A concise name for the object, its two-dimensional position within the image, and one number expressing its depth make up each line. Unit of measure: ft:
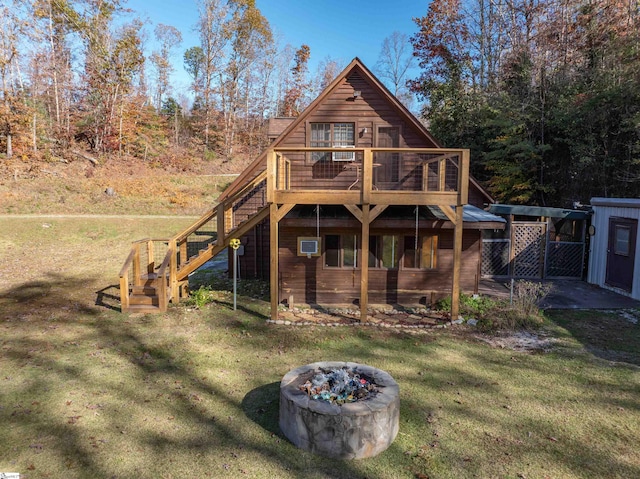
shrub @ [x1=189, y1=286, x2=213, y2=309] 34.19
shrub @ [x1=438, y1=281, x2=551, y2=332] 29.40
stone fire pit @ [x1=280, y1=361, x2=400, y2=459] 14.73
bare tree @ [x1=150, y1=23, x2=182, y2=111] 125.08
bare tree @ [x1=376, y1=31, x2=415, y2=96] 134.00
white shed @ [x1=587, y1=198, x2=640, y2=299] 36.63
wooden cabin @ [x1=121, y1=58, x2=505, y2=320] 30.17
